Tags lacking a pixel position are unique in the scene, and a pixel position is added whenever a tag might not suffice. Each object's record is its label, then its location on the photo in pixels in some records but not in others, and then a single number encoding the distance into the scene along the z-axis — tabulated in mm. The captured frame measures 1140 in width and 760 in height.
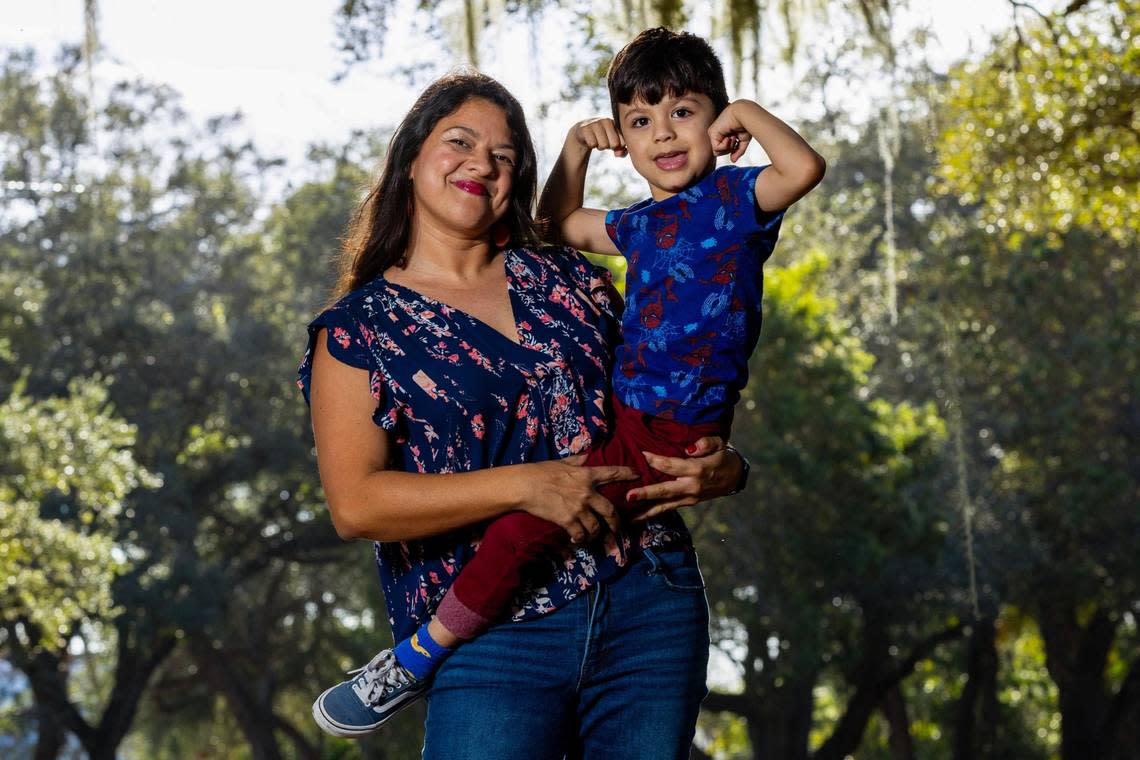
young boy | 2119
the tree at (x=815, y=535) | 17297
